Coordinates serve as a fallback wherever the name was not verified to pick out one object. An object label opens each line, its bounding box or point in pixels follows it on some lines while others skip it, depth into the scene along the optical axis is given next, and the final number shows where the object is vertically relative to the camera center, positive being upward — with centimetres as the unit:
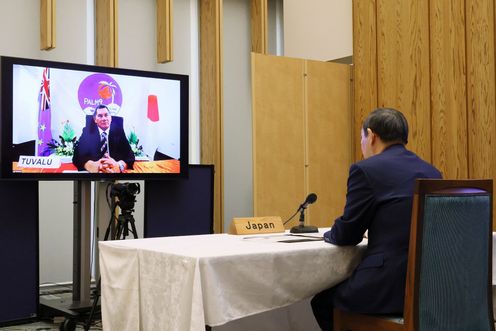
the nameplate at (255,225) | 318 -22
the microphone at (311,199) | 307 -9
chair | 242 -32
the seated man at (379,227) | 256 -19
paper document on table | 289 -26
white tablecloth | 230 -37
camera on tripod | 419 -8
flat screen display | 411 +41
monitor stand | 447 -44
